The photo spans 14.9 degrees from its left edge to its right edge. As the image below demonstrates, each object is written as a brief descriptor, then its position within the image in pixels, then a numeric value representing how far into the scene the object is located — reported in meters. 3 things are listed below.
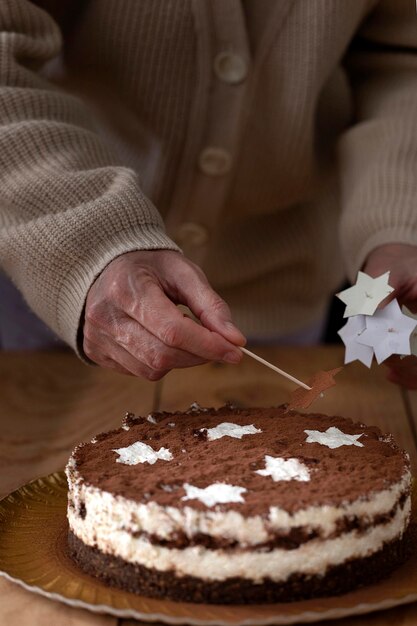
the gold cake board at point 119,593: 0.97
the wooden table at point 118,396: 1.30
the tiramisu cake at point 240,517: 0.99
